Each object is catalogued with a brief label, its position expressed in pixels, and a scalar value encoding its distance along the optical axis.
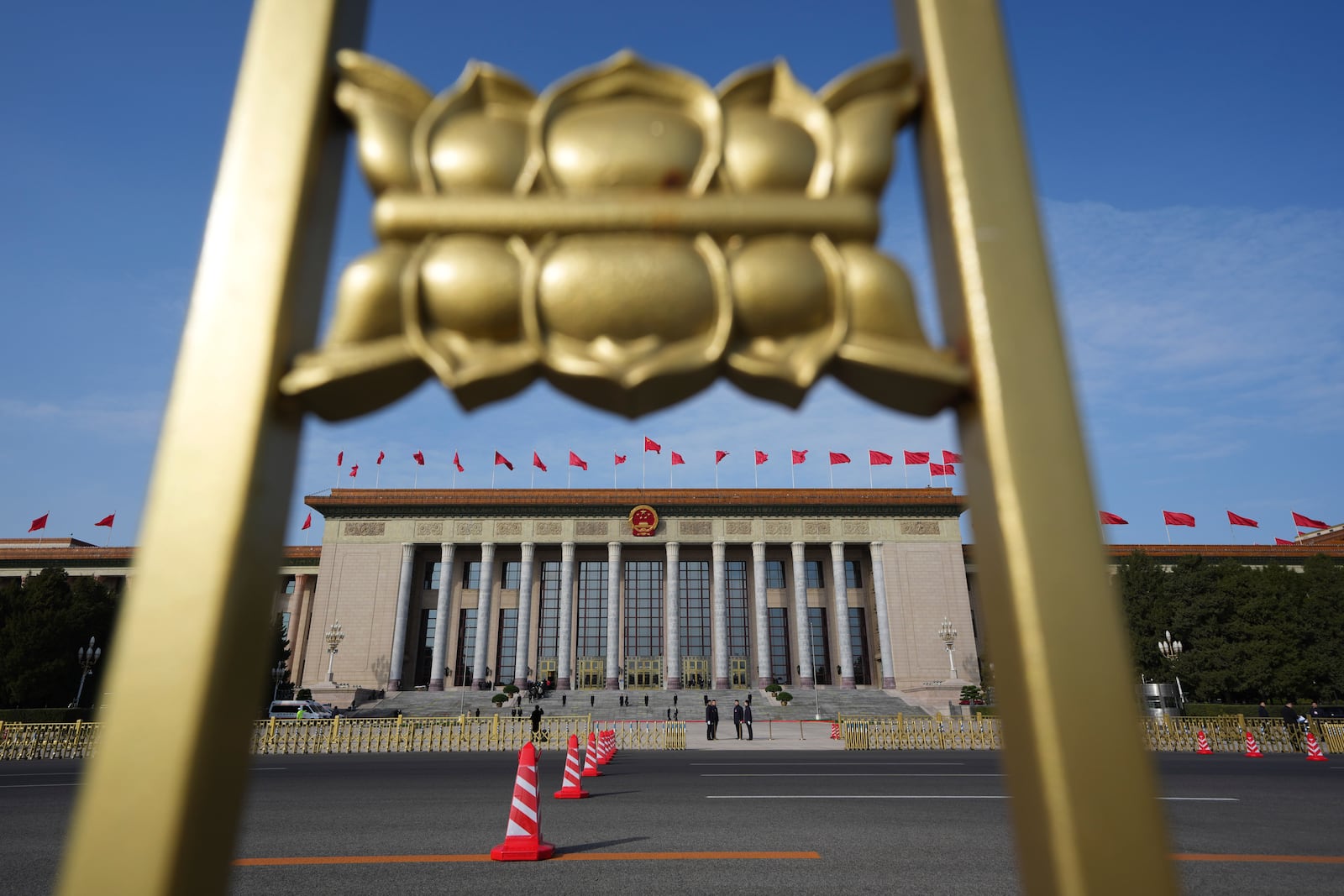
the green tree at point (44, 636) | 30.66
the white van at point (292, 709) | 31.30
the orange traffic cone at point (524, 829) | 6.48
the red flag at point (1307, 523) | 41.66
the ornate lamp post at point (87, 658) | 31.02
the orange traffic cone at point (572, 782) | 10.52
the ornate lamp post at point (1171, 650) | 30.55
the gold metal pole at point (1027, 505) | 0.92
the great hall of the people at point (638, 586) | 43.12
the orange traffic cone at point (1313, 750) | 17.99
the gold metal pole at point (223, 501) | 0.90
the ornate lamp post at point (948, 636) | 38.41
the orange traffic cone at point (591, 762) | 13.12
